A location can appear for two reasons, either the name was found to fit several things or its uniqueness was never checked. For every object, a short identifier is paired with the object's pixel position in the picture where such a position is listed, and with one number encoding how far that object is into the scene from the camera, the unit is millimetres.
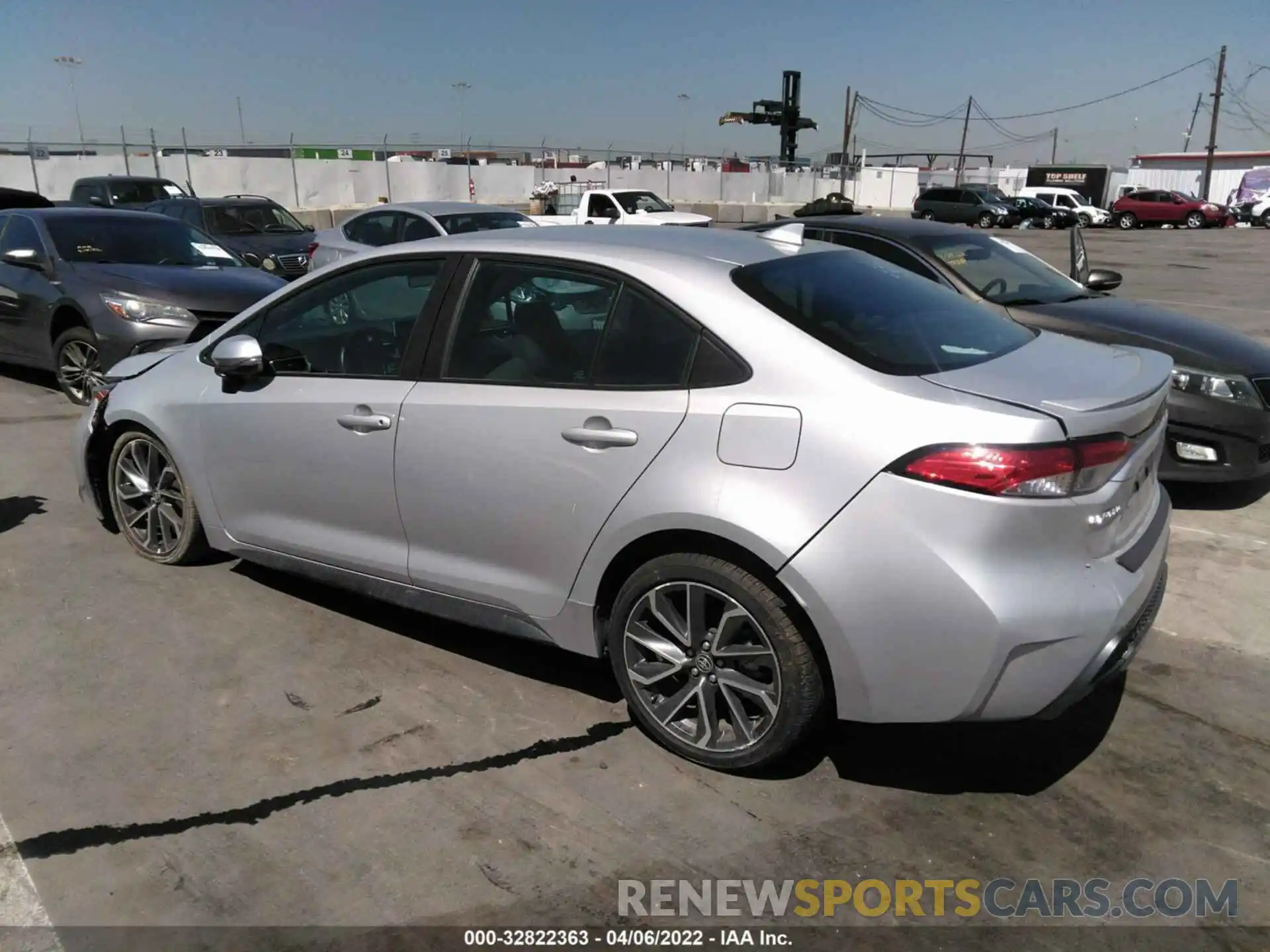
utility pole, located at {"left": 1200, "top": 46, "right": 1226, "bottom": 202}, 55781
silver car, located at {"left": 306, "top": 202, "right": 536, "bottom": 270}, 11977
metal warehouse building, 61250
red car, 40938
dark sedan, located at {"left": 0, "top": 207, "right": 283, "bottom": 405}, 7449
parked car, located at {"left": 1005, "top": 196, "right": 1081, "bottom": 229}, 40969
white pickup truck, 20609
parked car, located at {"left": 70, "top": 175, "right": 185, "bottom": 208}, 17469
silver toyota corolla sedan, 2701
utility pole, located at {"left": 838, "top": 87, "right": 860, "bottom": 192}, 58438
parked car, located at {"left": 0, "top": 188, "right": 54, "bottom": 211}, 17219
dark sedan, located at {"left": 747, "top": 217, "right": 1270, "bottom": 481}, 5457
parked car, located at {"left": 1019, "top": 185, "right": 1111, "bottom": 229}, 42594
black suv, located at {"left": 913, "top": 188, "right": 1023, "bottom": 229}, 39438
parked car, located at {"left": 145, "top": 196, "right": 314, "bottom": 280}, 13695
